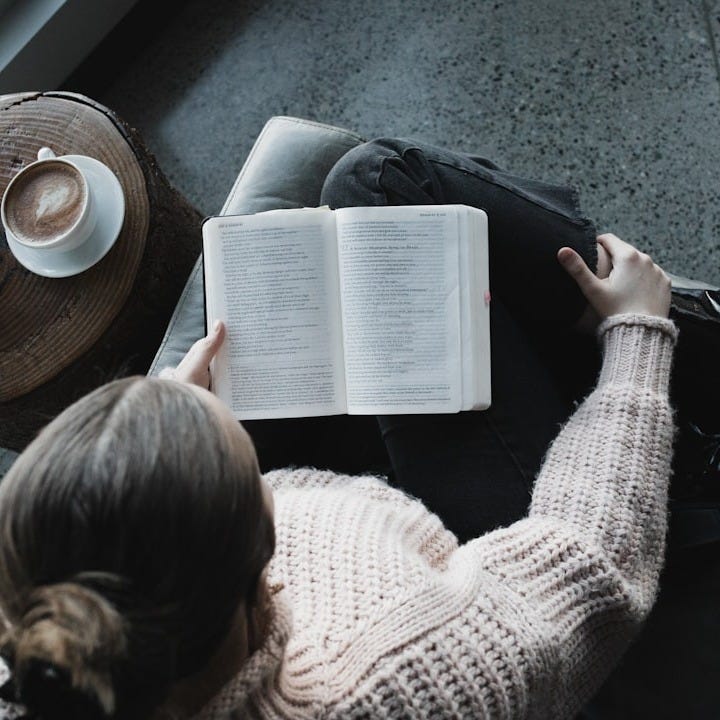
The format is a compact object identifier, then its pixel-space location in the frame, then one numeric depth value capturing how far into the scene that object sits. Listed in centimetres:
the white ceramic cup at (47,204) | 98
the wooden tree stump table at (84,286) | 105
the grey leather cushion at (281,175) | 111
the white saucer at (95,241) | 102
